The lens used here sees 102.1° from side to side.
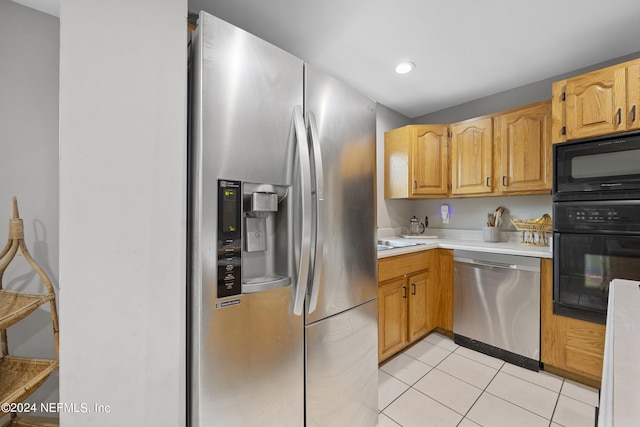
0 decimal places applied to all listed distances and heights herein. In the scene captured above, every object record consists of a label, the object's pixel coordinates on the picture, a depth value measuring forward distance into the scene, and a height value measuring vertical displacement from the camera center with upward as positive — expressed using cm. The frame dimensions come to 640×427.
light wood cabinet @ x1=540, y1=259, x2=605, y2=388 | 176 -92
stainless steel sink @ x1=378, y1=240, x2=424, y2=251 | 268 -31
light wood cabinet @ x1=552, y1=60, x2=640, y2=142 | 168 +78
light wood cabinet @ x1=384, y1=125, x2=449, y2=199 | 284 +58
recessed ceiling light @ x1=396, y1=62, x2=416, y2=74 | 216 +125
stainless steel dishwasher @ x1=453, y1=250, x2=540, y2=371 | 202 -77
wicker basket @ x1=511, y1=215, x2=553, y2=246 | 233 -15
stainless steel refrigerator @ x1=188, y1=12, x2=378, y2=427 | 89 -10
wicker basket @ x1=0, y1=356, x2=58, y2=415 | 109 -74
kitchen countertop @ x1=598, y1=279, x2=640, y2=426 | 37 -29
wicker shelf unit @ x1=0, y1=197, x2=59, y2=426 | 112 -50
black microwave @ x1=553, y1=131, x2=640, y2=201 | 166 +31
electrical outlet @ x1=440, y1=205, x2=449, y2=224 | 308 +1
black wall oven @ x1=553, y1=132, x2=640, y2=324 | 165 -5
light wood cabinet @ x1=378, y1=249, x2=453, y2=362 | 200 -74
